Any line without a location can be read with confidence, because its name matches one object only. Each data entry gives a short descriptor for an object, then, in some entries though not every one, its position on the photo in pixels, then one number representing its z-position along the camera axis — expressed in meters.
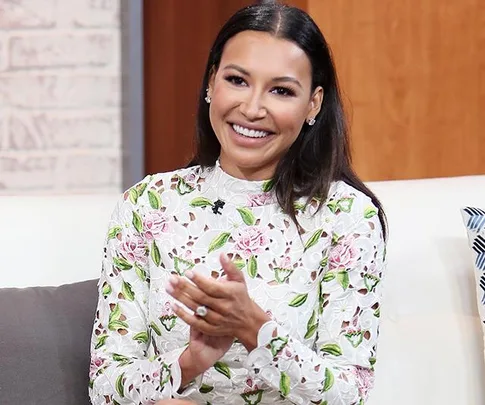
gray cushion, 4.25
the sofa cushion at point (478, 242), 4.47
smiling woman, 4.22
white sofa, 4.43
